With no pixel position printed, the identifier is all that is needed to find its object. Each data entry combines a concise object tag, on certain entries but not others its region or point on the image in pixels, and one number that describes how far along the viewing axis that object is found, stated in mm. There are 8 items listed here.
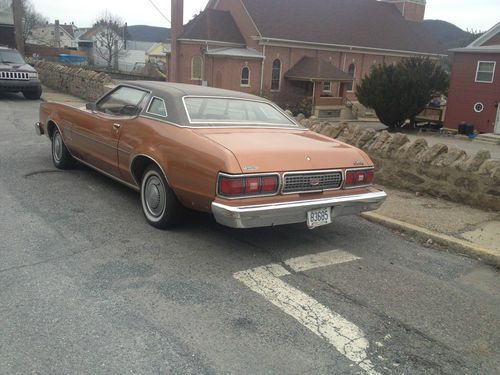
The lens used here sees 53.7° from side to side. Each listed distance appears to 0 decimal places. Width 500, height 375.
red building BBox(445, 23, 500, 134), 25406
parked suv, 16109
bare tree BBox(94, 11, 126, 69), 85875
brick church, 38188
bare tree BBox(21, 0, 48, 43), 84512
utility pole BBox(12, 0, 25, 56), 24797
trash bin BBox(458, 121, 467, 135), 26016
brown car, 4199
